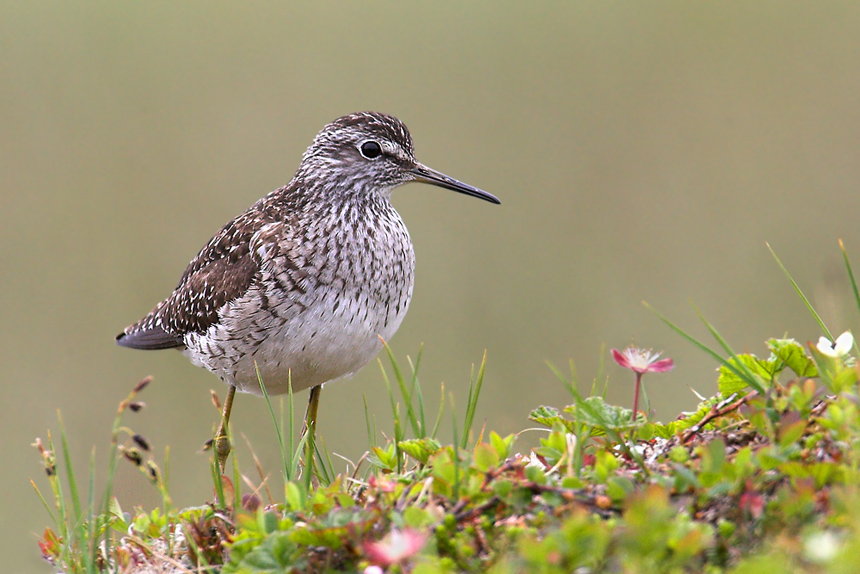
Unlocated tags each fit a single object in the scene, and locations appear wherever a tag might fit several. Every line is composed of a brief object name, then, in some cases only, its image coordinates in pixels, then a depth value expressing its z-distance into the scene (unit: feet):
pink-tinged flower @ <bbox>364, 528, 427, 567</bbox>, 14.47
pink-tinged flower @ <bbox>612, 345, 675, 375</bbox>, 20.35
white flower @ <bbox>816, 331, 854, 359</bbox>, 19.52
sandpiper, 34.68
